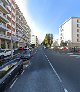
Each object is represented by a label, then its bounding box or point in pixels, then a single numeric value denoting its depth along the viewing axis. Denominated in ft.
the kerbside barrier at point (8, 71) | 8.42
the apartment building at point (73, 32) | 98.50
